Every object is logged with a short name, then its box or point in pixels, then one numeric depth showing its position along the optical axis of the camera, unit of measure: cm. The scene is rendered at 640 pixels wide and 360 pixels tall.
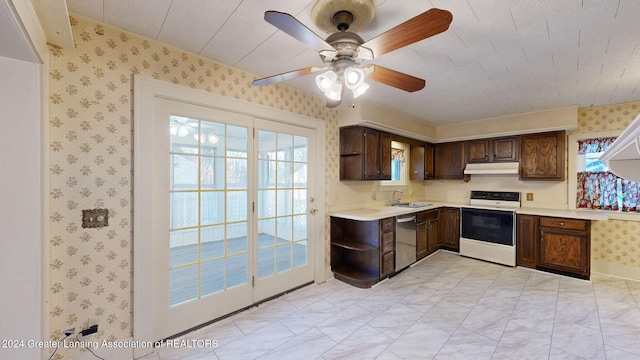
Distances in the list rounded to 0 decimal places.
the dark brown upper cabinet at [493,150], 418
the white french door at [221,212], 214
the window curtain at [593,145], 365
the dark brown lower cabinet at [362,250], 323
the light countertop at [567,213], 329
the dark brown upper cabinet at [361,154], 352
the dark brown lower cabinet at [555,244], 336
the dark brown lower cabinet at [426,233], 399
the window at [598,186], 350
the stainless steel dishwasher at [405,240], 353
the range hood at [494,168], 410
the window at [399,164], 474
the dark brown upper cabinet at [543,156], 379
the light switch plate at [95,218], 177
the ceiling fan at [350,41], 115
